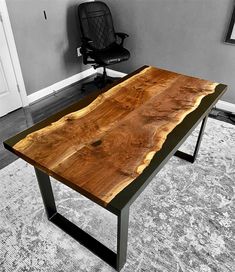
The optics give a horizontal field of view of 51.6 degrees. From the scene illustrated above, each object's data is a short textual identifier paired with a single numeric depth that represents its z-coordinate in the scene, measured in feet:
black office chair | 9.43
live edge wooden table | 3.46
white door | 8.09
